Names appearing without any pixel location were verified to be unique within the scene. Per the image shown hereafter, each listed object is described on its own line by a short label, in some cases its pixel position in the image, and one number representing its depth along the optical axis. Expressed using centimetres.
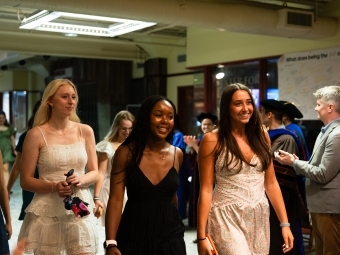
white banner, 618
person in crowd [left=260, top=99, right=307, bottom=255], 403
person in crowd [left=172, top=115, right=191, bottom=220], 655
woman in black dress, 245
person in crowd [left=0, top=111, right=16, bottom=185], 899
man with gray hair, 362
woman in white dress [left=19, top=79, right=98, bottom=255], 282
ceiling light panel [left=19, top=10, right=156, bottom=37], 637
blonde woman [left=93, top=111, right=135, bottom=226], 430
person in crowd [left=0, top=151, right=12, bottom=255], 279
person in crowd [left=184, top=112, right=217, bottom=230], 553
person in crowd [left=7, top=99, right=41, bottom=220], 379
